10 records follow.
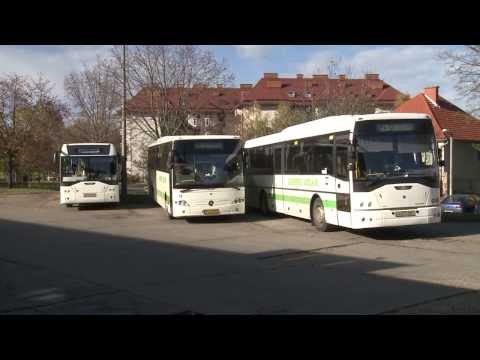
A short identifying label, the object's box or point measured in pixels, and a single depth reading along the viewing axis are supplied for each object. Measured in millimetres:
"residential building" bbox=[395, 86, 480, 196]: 40688
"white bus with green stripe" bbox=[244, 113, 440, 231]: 14430
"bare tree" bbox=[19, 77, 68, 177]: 39219
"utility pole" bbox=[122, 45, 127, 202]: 28328
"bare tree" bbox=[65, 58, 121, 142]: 42062
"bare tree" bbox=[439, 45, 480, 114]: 22000
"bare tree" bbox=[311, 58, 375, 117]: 35875
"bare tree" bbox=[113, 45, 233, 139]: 34438
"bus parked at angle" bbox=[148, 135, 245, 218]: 19188
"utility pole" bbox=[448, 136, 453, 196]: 39219
